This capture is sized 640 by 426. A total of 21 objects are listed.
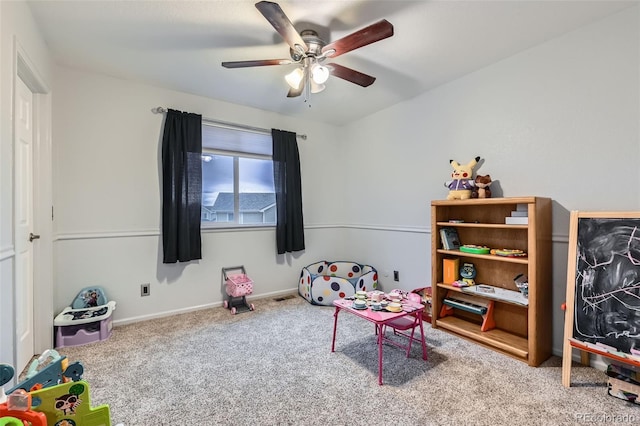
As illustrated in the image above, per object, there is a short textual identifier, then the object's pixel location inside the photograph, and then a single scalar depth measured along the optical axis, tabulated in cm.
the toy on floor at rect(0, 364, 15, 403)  108
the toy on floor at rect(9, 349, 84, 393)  121
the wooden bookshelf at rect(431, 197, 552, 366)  205
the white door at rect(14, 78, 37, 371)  180
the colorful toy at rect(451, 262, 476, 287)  259
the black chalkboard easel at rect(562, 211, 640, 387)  167
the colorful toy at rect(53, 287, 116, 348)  236
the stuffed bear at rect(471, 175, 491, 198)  248
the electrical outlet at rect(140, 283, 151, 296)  292
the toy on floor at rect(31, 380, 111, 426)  111
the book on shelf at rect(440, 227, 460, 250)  269
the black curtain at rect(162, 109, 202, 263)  298
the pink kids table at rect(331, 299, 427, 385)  183
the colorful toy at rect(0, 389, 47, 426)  101
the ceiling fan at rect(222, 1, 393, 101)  160
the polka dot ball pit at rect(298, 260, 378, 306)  338
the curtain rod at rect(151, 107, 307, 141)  299
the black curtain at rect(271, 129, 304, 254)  367
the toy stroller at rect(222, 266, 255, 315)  315
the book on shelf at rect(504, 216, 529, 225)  213
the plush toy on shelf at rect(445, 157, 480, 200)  257
